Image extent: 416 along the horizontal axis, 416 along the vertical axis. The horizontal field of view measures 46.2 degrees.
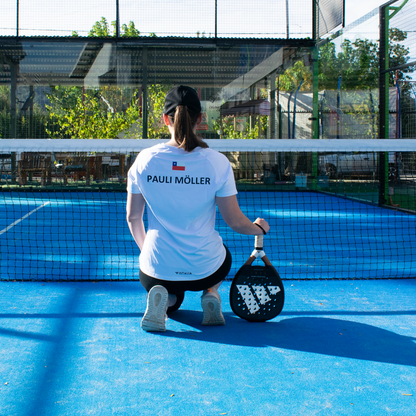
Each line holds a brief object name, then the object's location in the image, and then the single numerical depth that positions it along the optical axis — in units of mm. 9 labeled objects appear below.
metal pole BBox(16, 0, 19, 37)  14434
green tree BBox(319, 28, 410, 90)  12938
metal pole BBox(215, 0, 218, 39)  14639
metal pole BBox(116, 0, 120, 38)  14423
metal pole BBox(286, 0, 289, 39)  14945
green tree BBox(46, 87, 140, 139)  15703
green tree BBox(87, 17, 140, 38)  15000
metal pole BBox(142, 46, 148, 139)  15648
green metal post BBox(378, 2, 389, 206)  10266
